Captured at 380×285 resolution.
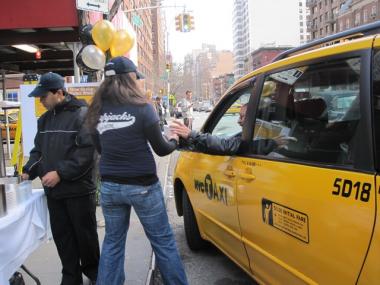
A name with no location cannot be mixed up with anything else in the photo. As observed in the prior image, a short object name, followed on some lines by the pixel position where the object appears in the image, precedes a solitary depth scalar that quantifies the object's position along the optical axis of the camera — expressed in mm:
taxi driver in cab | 3169
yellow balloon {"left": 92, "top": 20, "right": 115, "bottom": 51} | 7629
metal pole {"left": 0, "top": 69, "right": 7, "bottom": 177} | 3354
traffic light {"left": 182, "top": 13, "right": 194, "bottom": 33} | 24406
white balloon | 7445
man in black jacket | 3402
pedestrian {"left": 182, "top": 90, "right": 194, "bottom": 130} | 18375
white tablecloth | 2484
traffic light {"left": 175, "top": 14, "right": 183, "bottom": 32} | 24812
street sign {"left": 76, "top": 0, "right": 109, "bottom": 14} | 6805
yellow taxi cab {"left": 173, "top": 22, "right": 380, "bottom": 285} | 2145
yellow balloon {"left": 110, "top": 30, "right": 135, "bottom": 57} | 8031
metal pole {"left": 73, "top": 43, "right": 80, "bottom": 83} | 10164
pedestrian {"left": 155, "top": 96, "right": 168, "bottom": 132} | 25261
